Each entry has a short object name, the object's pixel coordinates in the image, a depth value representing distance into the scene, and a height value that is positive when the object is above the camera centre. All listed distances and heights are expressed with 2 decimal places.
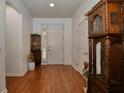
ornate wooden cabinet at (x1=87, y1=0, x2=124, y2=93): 1.21 +0.03
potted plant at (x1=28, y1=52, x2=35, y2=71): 4.05 -0.78
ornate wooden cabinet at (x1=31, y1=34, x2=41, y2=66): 4.74 -0.10
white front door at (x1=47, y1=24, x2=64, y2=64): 5.20 +0.12
